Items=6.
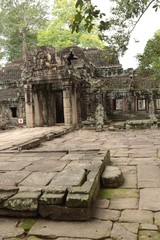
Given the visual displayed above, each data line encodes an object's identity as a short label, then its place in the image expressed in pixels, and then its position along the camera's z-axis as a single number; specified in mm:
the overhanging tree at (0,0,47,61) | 30762
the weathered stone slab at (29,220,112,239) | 2863
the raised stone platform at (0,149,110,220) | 3252
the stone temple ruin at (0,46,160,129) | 16047
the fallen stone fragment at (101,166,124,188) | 4422
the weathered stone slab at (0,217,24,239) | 2904
